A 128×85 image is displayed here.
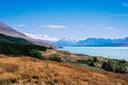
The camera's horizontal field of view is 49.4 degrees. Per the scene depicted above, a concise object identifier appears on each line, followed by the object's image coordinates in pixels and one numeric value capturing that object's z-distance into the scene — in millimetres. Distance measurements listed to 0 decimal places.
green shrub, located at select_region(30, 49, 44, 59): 30408
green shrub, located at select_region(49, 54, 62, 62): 29846
